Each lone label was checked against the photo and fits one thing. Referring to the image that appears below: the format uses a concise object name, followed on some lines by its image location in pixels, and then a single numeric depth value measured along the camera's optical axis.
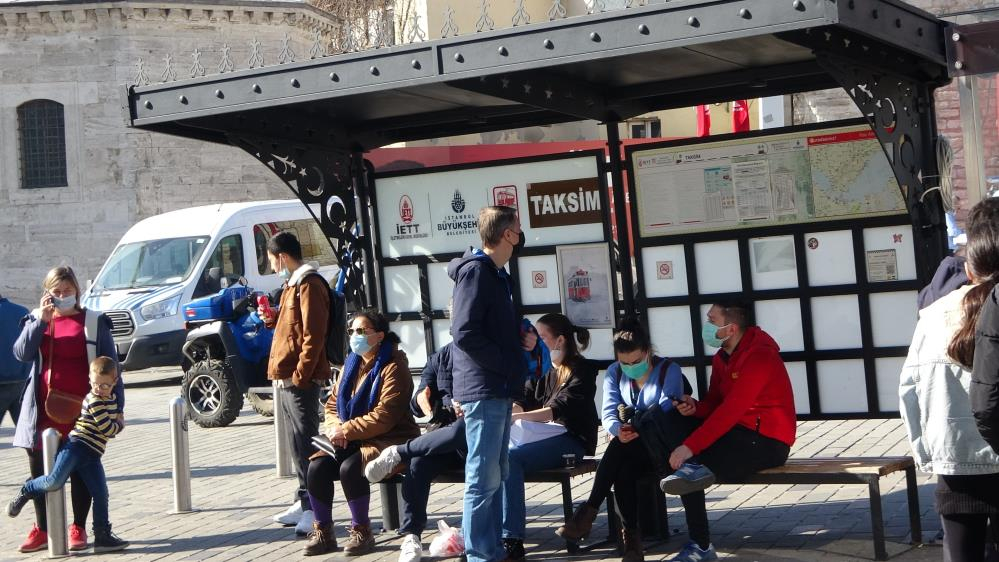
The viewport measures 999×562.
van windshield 18.08
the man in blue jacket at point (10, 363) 9.81
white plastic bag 6.94
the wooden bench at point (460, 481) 6.93
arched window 29.67
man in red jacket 6.45
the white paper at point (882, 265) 7.27
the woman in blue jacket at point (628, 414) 6.62
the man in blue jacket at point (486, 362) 6.28
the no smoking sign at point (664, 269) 7.92
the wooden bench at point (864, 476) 6.23
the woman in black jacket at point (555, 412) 6.87
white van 17.88
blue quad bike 13.84
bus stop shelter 6.20
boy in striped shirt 7.77
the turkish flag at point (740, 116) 16.55
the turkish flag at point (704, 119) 19.15
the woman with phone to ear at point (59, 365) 7.98
